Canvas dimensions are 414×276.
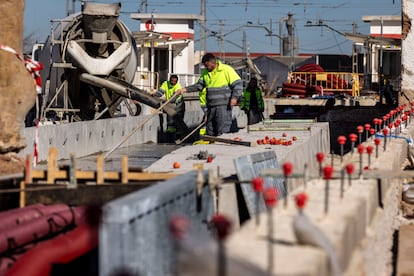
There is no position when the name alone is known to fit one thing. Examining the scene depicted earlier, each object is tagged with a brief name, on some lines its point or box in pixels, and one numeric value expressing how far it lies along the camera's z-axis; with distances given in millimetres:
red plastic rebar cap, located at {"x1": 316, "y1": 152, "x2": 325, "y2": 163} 16484
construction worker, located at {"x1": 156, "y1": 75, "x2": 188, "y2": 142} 53375
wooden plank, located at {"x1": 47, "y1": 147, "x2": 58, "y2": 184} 19547
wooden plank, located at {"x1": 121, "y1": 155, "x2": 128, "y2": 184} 18906
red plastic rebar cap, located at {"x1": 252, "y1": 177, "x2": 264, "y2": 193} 11936
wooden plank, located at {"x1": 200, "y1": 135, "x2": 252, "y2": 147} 31319
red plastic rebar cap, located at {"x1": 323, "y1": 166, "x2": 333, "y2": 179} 14231
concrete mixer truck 52406
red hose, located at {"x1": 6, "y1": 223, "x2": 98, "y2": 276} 14992
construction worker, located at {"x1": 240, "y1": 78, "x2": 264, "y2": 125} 53656
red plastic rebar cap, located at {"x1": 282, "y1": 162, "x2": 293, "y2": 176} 13328
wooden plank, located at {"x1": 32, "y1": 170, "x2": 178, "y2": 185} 19219
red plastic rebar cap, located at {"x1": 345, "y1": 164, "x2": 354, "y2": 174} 15135
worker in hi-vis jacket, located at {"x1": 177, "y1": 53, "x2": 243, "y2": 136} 39344
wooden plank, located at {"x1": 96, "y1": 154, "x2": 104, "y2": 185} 19016
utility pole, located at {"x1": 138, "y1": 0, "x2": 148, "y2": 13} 138250
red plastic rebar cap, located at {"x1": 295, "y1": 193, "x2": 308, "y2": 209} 11227
